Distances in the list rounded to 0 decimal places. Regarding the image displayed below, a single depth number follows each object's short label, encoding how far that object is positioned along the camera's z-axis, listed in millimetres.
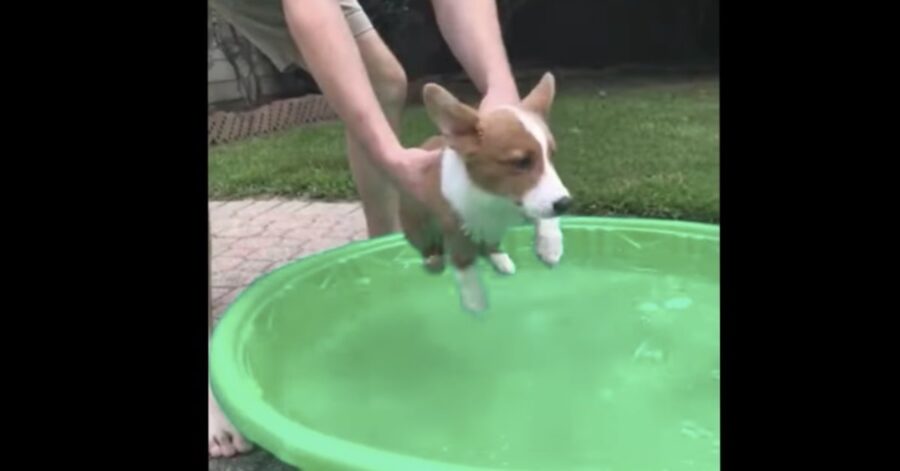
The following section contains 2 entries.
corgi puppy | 1209
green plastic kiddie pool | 1271
